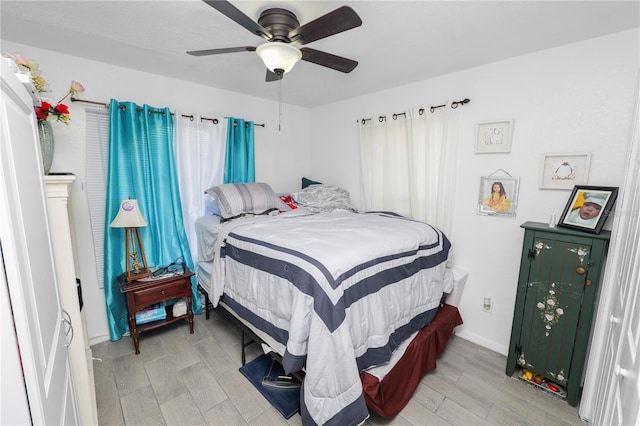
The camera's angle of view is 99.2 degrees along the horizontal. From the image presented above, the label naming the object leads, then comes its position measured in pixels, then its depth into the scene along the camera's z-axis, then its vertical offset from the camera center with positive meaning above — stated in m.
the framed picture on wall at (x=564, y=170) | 1.90 +0.03
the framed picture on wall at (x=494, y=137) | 2.20 +0.31
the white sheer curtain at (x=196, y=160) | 2.78 +0.13
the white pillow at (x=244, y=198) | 2.67 -0.26
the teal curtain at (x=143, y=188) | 2.37 -0.15
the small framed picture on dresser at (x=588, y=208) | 1.71 -0.21
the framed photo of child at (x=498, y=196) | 2.21 -0.18
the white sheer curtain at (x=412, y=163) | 2.53 +0.11
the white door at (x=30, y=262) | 0.55 -0.22
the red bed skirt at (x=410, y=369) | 1.56 -1.25
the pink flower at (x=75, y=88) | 1.68 +0.52
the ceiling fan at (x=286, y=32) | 1.24 +0.71
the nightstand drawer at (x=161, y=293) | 2.27 -1.04
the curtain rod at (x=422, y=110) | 2.38 +0.61
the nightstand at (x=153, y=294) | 2.24 -1.04
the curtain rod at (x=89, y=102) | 2.16 +0.57
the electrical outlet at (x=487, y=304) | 2.39 -1.14
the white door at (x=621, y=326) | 0.71 -0.51
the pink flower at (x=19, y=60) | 1.17 +0.48
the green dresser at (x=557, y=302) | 1.71 -0.85
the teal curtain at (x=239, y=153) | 3.03 +0.23
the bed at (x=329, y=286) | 1.42 -0.73
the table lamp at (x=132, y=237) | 2.23 -0.58
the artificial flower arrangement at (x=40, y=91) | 1.20 +0.41
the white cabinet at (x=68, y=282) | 1.27 -0.53
